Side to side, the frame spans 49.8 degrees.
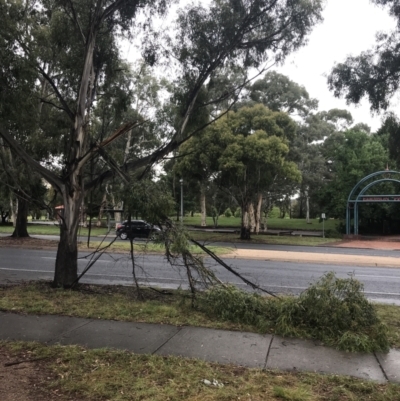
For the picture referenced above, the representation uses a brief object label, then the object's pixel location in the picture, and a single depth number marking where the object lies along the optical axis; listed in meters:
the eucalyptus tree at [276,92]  39.84
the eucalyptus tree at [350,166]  42.06
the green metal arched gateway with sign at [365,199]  34.16
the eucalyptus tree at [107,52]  8.59
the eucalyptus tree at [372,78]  6.64
